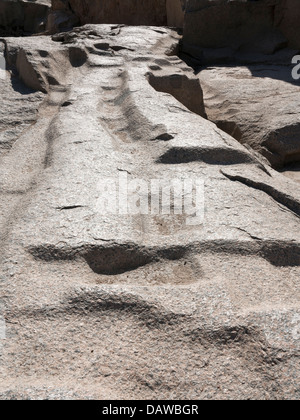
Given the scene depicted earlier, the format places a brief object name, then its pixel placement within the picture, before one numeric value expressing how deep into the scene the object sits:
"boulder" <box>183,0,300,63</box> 4.41
